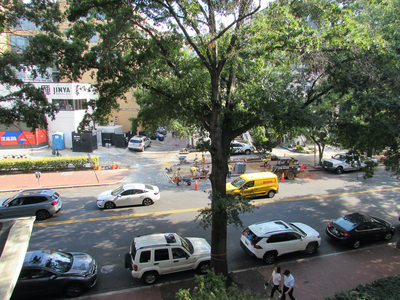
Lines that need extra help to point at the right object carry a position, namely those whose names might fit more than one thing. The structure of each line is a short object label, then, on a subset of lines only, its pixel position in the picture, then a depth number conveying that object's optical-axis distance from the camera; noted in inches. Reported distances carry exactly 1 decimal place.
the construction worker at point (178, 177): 763.0
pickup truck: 877.2
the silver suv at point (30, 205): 510.6
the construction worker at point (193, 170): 829.7
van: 635.2
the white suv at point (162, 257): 342.0
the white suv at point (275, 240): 394.6
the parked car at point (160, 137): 1484.6
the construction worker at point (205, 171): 812.2
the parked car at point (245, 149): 1120.8
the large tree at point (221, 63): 314.0
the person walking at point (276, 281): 319.9
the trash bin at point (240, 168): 871.1
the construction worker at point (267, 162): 945.1
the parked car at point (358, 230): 439.2
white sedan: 581.6
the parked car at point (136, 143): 1163.3
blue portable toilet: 1077.9
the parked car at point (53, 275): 307.7
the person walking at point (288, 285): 310.5
